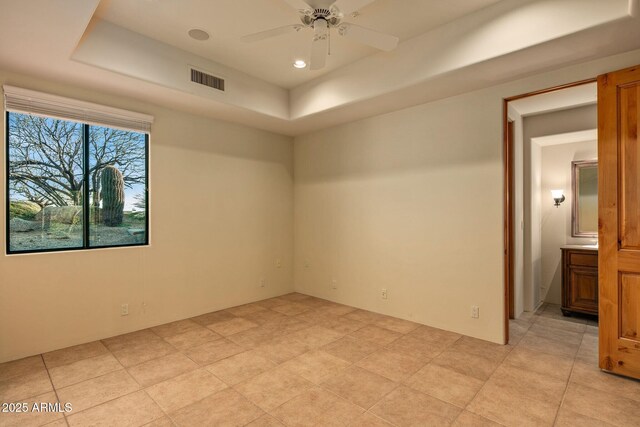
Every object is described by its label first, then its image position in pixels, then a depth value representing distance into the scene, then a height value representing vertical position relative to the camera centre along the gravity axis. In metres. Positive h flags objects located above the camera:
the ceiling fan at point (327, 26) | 2.18 +1.37
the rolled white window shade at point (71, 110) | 2.96 +1.05
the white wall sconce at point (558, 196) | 4.74 +0.24
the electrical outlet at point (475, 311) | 3.45 -1.06
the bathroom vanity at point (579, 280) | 4.04 -0.87
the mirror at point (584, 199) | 4.55 +0.19
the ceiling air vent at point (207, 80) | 3.52 +1.50
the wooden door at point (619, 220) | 2.58 -0.07
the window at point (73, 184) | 3.04 +0.30
